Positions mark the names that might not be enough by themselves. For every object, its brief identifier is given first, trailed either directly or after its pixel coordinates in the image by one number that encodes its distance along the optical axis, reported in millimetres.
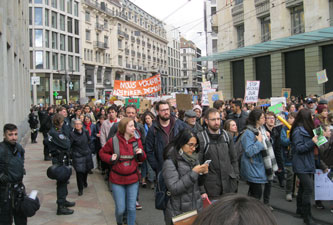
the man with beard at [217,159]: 4207
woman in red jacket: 4824
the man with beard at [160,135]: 5414
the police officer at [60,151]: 6074
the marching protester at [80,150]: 7164
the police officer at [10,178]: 4289
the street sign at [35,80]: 26898
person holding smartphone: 3510
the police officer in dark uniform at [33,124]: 16062
